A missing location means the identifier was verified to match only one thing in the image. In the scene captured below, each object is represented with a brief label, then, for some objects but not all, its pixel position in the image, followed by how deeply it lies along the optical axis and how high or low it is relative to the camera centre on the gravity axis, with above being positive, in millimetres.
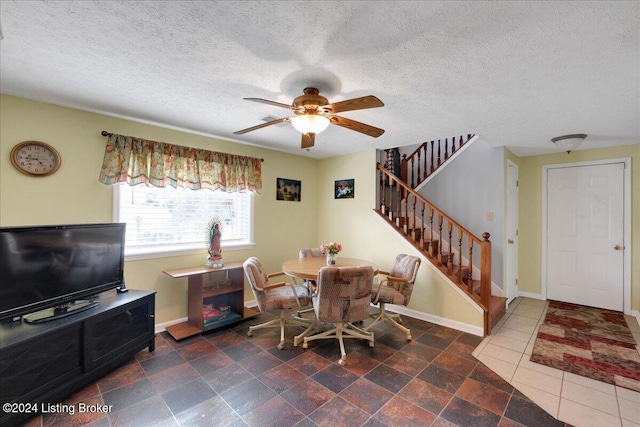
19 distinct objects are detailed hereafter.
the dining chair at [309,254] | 3880 -542
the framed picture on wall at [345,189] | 4617 +457
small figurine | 3424 -366
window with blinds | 3135 -22
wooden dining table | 2881 -578
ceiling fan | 1960 +765
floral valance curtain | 2928 +582
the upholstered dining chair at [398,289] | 3156 -855
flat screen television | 2023 -430
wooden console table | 3217 -962
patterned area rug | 2496 -1361
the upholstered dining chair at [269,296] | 2975 -881
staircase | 3295 -277
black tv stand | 1807 -1017
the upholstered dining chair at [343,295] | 2572 -744
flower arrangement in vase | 3261 -405
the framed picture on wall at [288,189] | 4543 +437
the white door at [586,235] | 3996 -262
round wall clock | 2475 +512
